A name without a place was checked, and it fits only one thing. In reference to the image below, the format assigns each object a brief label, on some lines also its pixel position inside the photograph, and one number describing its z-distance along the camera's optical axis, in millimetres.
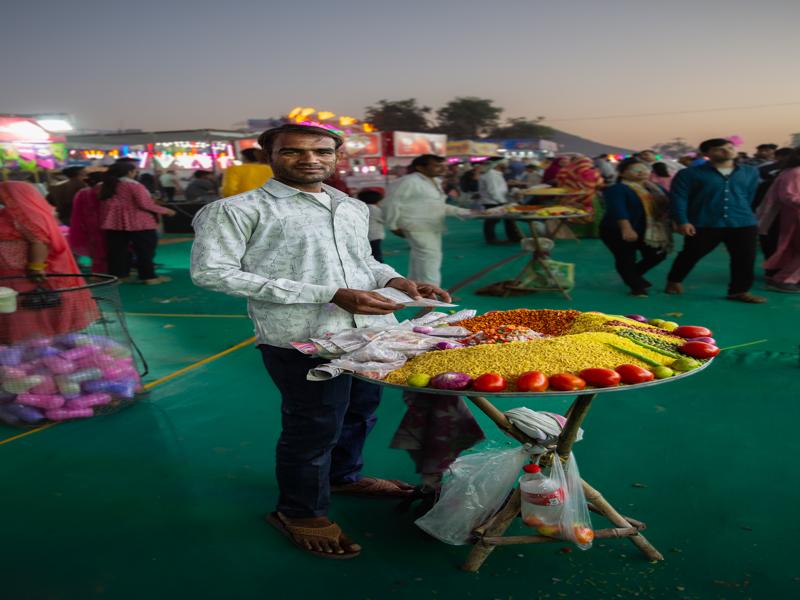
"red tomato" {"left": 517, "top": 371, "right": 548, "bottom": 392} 1706
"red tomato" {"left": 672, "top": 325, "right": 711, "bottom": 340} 2178
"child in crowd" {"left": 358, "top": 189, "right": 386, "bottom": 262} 7073
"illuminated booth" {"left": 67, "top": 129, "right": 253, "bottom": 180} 14570
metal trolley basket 3676
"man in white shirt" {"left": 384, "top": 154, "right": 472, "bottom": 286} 6125
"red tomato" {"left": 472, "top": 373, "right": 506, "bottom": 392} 1726
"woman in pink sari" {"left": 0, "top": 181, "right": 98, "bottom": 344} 3762
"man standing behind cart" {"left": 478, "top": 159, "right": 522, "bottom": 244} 11570
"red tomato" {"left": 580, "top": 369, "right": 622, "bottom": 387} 1729
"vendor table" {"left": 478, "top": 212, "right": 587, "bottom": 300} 6926
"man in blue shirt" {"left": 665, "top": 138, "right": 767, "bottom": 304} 6215
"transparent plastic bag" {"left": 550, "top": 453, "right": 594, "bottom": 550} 2143
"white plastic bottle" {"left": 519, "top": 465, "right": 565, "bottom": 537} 2133
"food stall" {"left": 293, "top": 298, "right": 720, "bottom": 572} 1782
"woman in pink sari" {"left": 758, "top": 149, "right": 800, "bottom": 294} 6648
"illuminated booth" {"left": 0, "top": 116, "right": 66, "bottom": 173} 14719
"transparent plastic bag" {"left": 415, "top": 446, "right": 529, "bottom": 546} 2289
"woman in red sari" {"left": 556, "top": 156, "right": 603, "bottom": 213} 10484
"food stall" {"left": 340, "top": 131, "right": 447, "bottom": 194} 28328
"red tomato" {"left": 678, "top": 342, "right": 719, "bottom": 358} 1961
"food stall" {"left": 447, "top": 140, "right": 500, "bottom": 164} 37562
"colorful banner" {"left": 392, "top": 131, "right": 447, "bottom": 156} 31000
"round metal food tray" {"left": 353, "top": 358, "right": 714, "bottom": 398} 1689
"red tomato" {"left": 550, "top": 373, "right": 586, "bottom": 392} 1710
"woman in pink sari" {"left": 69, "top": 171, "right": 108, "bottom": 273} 7934
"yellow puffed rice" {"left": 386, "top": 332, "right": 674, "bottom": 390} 1852
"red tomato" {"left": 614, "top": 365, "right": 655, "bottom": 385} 1751
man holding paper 2064
